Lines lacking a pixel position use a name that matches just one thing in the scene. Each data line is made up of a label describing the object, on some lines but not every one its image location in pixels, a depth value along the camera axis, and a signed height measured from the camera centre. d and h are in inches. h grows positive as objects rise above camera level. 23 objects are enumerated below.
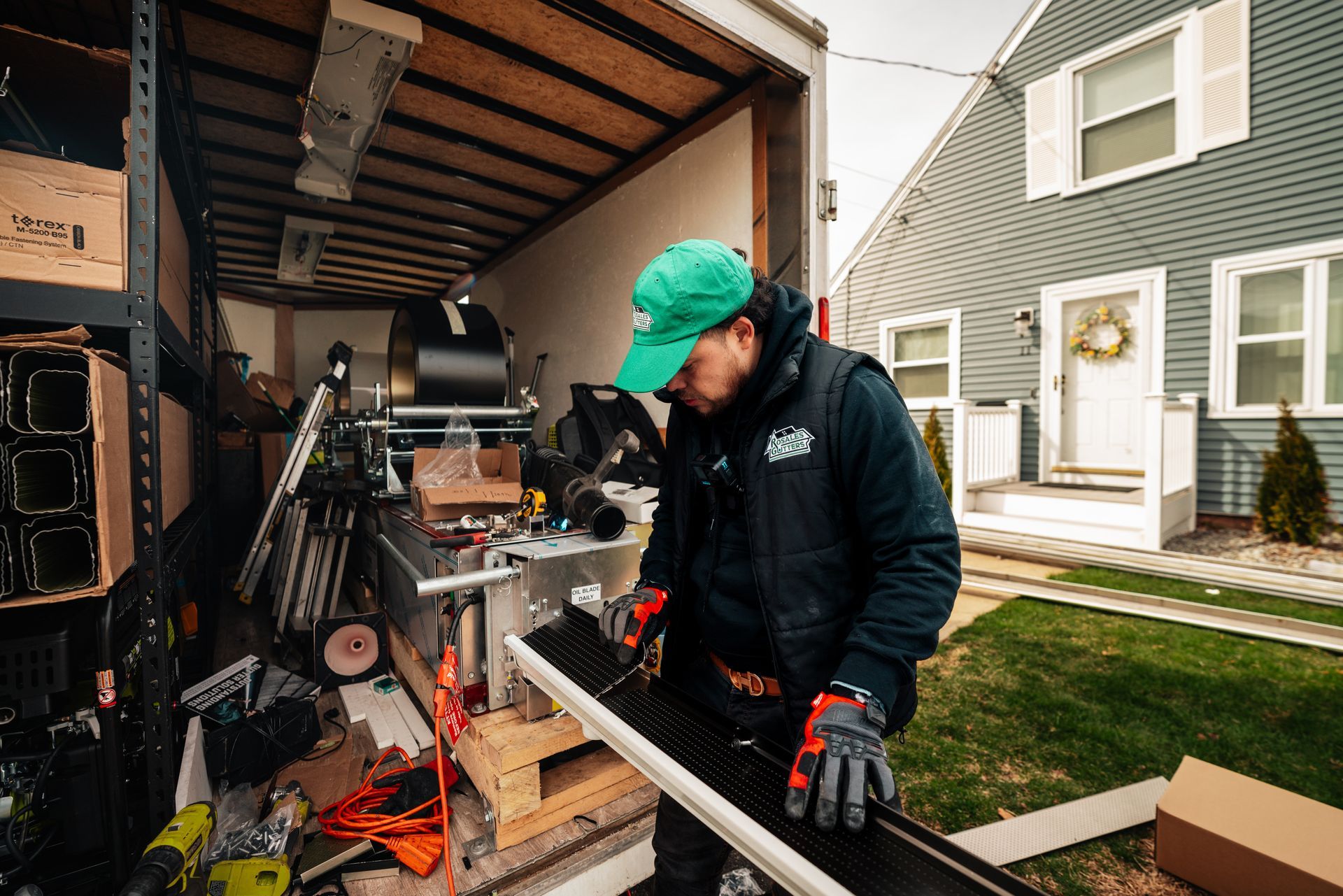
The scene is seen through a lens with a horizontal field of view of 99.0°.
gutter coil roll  155.8 +22.1
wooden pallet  77.9 -50.2
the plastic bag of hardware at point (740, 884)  80.4 -64.4
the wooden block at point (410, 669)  106.0 -46.9
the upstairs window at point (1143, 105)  261.3 +162.5
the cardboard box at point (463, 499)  106.7 -12.6
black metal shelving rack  58.7 +1.6
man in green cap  45.1 -9.7
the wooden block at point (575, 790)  79.4 -53.8
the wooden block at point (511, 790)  77.0 -49.0
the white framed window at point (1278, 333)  243.0 +42.6
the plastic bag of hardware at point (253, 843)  73.7 -53.5
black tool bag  144.4 +1.3
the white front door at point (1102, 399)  294.5 +16.1
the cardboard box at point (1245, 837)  73.0 -55.0
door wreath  295.4 +49.9
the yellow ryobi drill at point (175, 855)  50.7 -40.8
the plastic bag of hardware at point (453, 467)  120.3 -7.5
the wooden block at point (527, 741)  78.2 -43.5
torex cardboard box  55.6 +23.5
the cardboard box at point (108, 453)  54.0 -1.9
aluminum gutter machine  37.9 -26.4
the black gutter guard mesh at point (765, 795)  36.2 -27.6
